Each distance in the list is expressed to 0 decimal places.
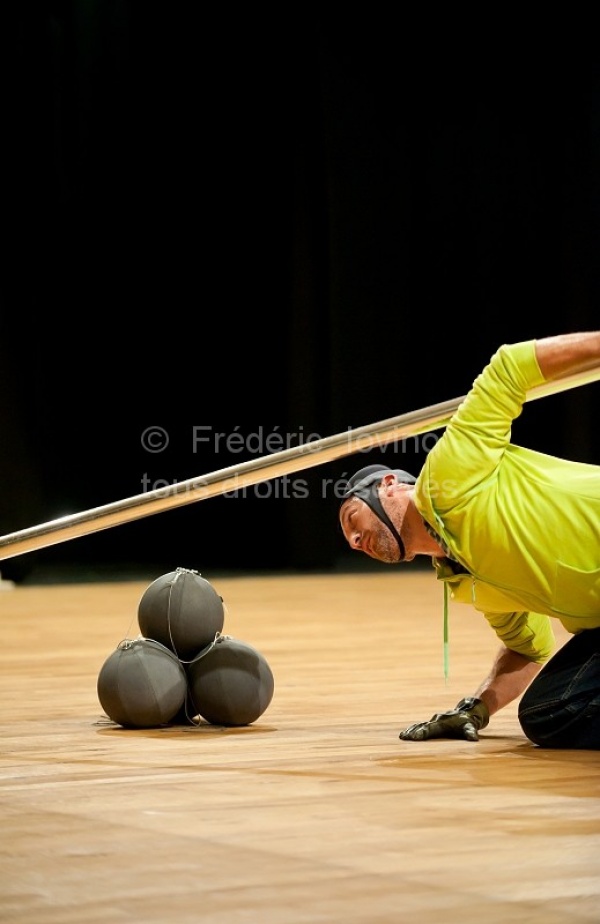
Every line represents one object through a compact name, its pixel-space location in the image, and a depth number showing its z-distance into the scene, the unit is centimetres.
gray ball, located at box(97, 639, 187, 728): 583
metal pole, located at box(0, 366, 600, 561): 534
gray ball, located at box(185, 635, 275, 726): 589
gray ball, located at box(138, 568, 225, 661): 601
